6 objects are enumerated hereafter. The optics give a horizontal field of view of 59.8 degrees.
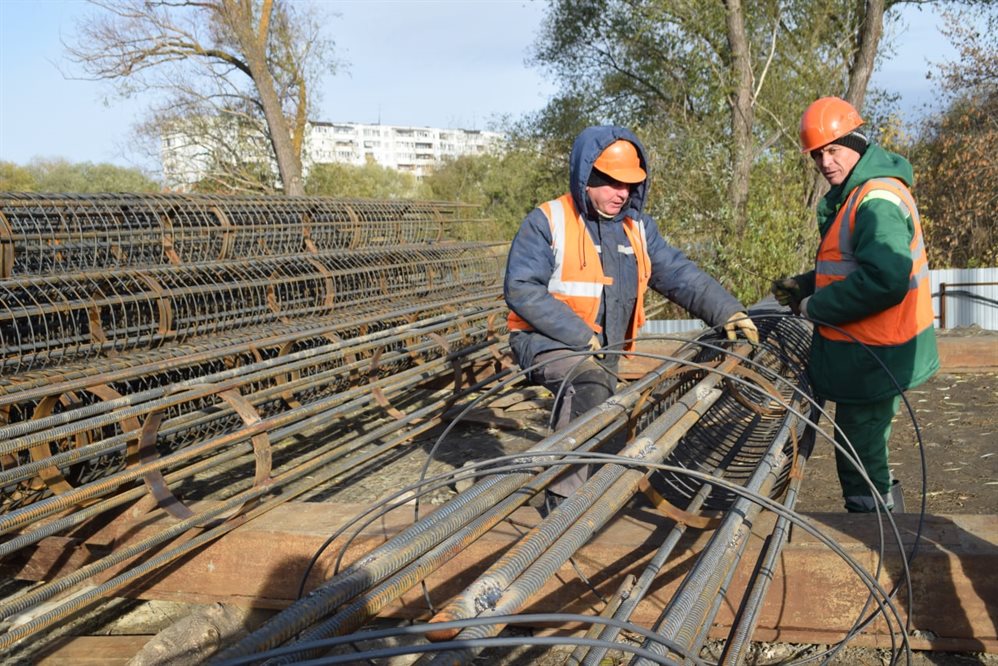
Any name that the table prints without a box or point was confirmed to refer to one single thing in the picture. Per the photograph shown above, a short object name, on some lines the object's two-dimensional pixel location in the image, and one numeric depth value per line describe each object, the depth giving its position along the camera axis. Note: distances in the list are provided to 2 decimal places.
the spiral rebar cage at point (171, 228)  6.21
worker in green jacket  3.66
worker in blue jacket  3.88
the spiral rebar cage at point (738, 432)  4.05
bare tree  16.88
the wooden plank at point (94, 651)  3.45
